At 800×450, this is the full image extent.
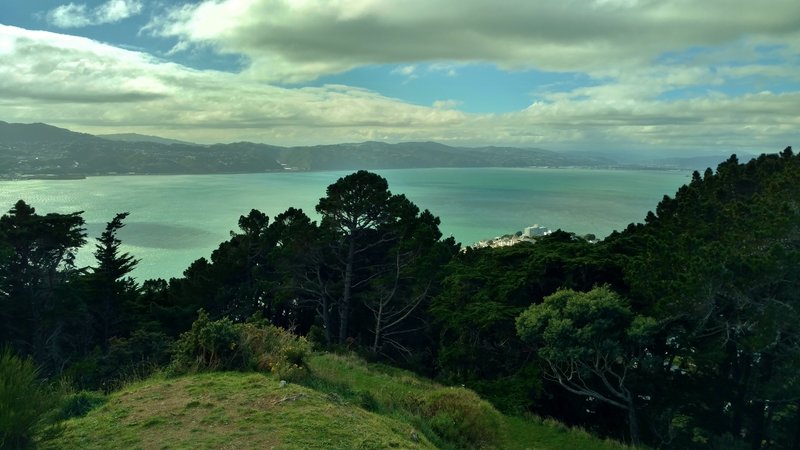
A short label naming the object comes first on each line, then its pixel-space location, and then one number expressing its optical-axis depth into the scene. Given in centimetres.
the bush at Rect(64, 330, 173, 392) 1251
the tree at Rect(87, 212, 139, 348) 2631
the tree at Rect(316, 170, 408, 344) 2608
